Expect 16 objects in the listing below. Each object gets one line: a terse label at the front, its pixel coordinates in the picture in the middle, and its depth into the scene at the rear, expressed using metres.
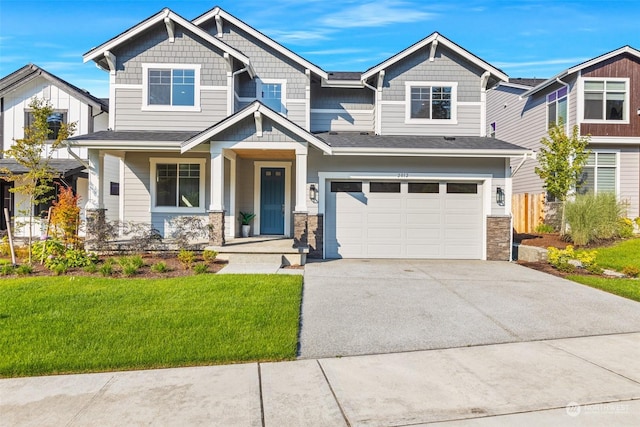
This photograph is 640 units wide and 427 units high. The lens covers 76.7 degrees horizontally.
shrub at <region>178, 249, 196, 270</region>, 9.25
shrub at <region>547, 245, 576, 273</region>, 10.36
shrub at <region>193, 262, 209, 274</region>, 8.83
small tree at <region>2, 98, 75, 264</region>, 11.41
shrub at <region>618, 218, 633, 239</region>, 13.23
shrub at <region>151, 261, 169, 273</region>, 8.86
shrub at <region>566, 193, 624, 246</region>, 12.67
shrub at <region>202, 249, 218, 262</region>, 9.84
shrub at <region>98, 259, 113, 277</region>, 8.51
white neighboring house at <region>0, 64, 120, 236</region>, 15.10
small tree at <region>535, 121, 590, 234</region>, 14.87
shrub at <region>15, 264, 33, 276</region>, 8.65
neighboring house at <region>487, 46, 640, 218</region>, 15.99
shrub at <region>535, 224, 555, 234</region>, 15.83
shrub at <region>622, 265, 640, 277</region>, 9.59
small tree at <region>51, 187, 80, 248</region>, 9.82
